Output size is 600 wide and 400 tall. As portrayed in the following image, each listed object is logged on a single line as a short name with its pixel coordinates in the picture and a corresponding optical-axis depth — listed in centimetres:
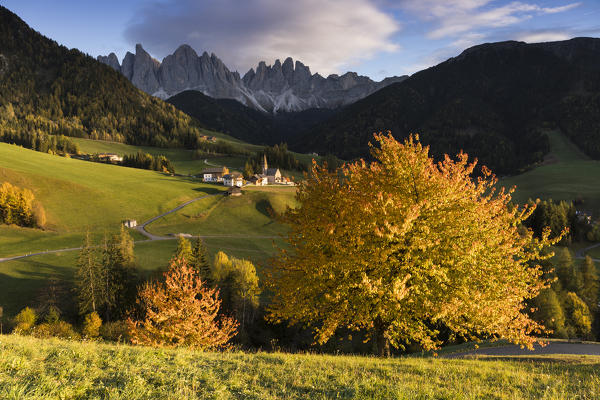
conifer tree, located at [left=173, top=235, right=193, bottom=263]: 5794
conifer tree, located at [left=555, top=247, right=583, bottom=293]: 7286
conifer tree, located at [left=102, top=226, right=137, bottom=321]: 5256
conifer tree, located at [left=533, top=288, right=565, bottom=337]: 5931
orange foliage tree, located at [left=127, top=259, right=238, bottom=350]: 3017
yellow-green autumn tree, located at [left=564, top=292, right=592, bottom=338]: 6397
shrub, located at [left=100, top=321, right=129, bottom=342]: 4474
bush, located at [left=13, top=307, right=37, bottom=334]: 3822
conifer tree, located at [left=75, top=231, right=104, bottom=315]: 4866
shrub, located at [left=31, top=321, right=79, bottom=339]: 3841
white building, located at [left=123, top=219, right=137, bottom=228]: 8558
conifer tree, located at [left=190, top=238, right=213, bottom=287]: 5824
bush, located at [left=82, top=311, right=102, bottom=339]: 4391
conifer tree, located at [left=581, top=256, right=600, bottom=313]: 7238
